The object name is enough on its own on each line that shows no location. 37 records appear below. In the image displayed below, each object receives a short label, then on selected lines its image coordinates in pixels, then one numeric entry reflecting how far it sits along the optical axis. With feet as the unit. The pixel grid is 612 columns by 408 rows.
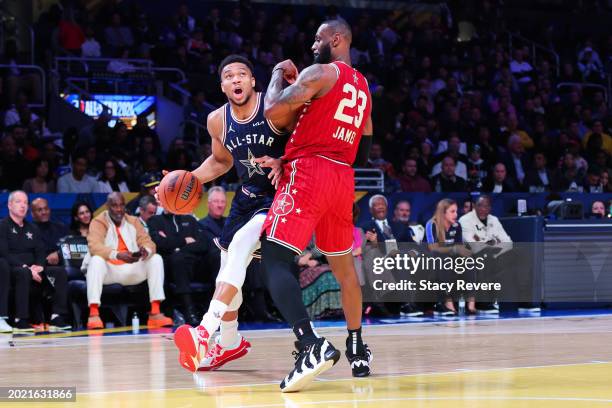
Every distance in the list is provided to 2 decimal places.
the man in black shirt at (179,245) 32.91
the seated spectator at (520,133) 51.83
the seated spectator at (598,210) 38.83
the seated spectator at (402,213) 36.27
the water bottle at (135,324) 30.83
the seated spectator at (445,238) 35.47
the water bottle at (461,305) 35.60
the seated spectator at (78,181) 36.06
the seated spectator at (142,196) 34.81
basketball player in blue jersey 18.22
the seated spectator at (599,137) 52.42
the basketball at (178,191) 19.04
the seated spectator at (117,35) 53.52
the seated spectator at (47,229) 32.24
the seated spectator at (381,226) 34.99
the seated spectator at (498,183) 43.45
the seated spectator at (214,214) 33.68
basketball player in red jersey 16.53
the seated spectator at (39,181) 35.70
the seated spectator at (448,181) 42.32
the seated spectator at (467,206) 37.70
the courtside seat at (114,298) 32.37
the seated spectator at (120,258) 31.78
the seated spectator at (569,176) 44.85
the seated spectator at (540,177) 45.27
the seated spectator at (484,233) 36.11
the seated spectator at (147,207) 34.58
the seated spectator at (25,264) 30.78
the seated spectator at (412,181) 41.96
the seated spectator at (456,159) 45.06
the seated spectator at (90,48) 51.49
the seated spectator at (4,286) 30.19
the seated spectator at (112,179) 37.04
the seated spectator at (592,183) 43.67
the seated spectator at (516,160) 47.11
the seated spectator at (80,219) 33.06
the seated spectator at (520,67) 62.03
